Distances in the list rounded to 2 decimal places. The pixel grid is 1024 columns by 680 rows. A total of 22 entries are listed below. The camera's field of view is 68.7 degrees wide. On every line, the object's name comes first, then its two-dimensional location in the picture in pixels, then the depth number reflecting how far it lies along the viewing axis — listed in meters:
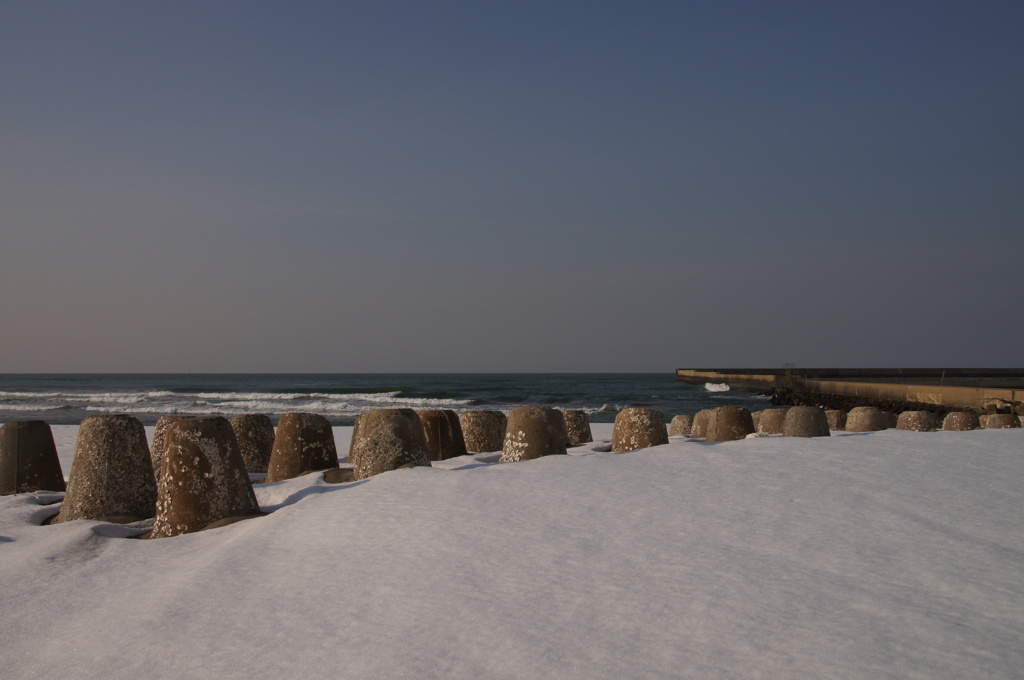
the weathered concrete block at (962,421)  8.72
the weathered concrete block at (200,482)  3.89
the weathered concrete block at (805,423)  7.33
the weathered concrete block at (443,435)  6.76
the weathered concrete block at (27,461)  5.30
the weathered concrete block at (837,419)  10.42
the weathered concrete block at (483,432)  7.81
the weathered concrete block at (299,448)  5.45
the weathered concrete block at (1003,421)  8.77
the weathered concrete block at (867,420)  8.67
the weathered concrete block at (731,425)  7.51
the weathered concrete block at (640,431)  6.73
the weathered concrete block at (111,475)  4.38
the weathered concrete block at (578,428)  8.09
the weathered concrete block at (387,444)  4.95
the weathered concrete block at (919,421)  8.70
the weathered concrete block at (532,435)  6.00
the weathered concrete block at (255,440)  6.25
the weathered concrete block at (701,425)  8.98
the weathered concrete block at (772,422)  8.59
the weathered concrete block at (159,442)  6.12
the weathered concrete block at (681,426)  10.27
